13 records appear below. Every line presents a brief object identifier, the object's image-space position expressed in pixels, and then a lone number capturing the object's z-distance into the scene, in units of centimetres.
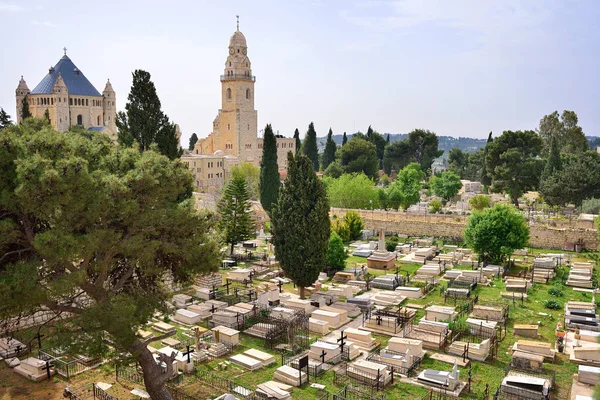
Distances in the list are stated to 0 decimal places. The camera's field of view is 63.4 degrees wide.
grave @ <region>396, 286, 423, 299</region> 2180
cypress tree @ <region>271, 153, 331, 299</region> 2045
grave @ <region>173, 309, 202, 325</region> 1852
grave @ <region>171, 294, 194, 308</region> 2026
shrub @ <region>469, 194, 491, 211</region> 4369
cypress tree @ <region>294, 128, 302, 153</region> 8838
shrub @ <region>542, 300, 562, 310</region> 2019
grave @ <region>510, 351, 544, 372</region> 1446
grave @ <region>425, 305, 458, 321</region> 1840
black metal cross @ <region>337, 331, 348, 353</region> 1530
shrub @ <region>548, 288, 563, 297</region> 2177
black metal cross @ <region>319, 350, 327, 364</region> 1470
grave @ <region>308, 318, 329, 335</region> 1748
